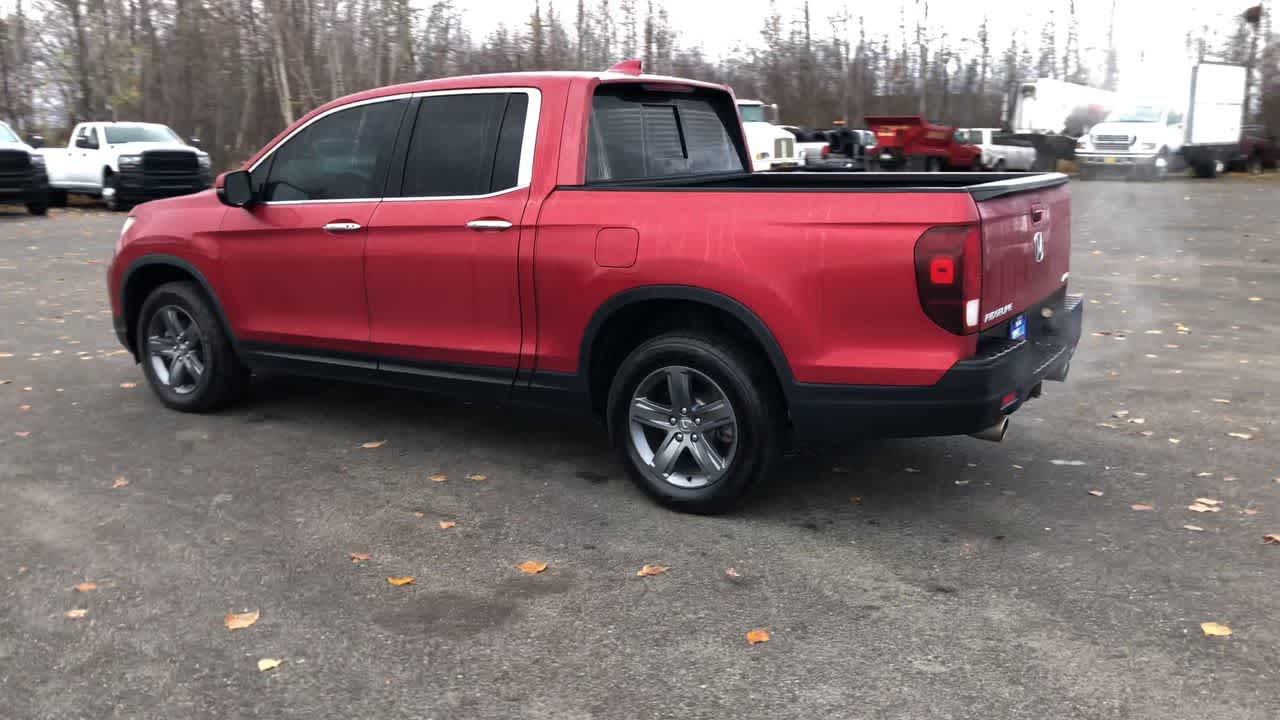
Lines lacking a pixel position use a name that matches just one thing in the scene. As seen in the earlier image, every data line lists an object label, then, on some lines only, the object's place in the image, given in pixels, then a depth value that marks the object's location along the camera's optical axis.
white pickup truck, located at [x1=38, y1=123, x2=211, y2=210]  23.17
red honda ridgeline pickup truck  4.46
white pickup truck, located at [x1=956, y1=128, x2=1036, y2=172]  35.25
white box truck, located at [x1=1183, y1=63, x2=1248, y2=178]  33.59
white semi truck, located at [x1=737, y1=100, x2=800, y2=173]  25.75
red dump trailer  33.31
